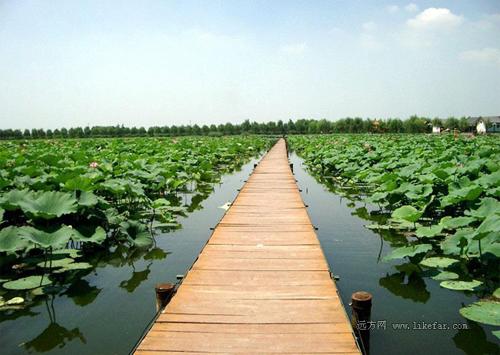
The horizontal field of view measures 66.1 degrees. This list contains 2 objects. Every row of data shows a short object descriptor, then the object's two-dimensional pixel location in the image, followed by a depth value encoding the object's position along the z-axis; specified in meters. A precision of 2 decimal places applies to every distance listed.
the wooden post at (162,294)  2.85
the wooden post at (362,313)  2.60
